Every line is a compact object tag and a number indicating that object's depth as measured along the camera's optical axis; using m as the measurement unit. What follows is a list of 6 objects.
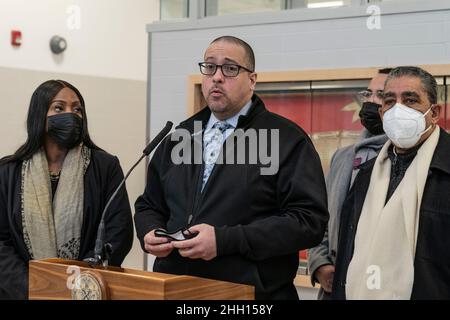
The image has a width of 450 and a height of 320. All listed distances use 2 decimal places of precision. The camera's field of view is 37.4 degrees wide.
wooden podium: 1.75
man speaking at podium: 2.12
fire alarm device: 5.91
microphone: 2.00
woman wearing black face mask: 2.72
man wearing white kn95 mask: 2.11
